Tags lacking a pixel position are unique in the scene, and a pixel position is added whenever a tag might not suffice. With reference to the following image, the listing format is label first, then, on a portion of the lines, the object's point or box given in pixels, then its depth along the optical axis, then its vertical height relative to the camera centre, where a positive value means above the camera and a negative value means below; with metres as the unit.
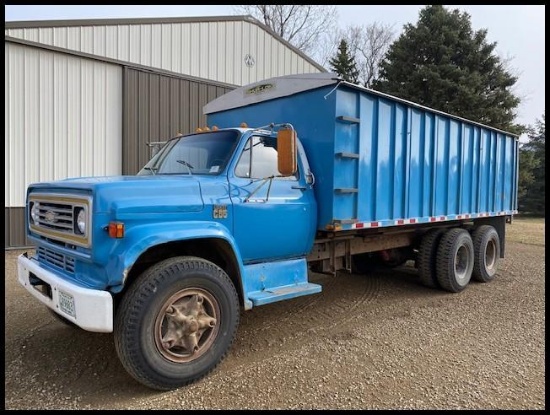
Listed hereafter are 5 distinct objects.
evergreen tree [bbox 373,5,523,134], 21.84 +6.52
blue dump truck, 3.25 -0.27
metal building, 9.18 +2.54
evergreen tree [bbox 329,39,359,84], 30.56 +9.52
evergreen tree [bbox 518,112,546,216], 33.81 +0.81
